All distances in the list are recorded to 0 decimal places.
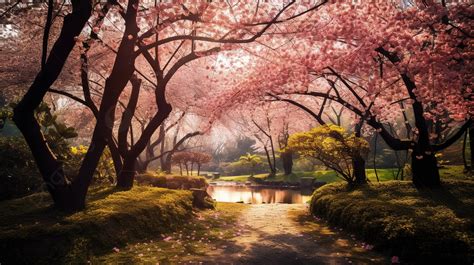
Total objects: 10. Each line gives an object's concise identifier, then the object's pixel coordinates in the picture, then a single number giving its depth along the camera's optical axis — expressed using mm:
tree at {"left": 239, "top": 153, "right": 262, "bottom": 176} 47472
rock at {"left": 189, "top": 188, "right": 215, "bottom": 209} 14836
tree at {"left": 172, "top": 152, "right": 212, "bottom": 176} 29359
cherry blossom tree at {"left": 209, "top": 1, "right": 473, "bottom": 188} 9320
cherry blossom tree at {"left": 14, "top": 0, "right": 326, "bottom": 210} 7516
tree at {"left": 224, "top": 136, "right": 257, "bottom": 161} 66000
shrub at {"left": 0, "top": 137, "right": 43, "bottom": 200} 10297
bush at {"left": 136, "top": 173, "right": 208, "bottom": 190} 17469
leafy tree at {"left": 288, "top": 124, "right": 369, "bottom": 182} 13359
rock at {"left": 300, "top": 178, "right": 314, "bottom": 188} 32531
